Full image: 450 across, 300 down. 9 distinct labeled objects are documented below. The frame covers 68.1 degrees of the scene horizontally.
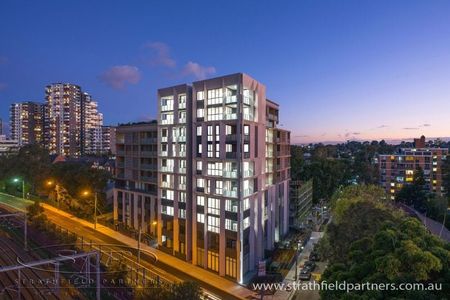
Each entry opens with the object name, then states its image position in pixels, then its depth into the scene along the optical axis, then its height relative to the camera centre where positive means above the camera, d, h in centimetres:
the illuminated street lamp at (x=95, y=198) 6331 -946
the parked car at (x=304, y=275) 4302 -1640
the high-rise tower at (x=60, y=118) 19612 +1910
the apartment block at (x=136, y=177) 5862 -501
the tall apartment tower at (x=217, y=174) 4303 -349
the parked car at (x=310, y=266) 4550 -1624
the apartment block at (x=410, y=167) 10631 -606
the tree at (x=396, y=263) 1861 -702
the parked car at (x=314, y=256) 5050 -1646
